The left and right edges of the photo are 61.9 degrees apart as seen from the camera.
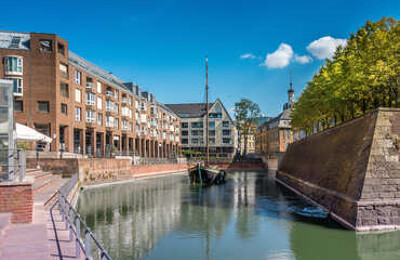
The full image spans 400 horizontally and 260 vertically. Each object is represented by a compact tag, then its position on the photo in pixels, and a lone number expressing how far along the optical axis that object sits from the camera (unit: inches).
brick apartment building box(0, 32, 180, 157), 1653.5
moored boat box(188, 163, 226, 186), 1782.7
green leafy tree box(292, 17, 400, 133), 879.7
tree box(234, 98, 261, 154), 3599.9
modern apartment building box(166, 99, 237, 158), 3887.8
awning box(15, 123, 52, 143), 744.2
